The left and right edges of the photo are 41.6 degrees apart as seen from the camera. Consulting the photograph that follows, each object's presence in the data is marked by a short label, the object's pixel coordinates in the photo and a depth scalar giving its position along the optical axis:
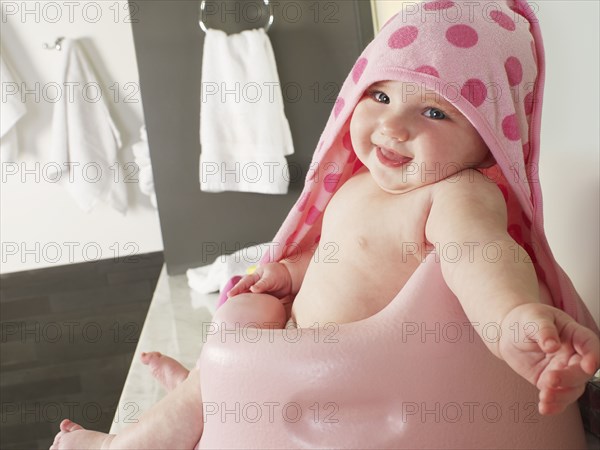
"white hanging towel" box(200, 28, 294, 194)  2.16
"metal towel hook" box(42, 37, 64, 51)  3.02
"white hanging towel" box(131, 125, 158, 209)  2.80
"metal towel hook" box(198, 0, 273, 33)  2.11
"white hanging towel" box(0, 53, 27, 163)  2.95
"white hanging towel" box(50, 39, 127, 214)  2.99
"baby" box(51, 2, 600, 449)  0.86
